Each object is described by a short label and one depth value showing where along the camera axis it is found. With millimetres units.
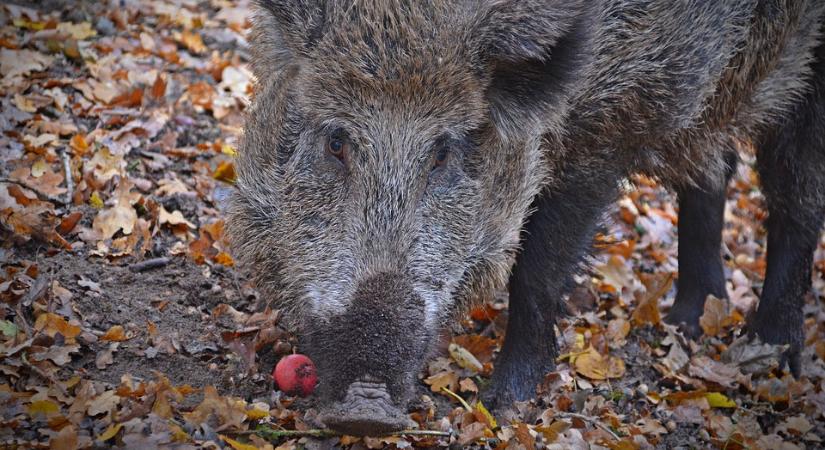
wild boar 7516
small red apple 8641
